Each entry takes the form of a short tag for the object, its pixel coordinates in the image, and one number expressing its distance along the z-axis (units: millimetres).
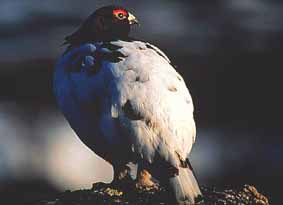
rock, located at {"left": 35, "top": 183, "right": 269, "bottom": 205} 15351
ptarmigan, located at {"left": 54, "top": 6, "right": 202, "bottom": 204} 15468
